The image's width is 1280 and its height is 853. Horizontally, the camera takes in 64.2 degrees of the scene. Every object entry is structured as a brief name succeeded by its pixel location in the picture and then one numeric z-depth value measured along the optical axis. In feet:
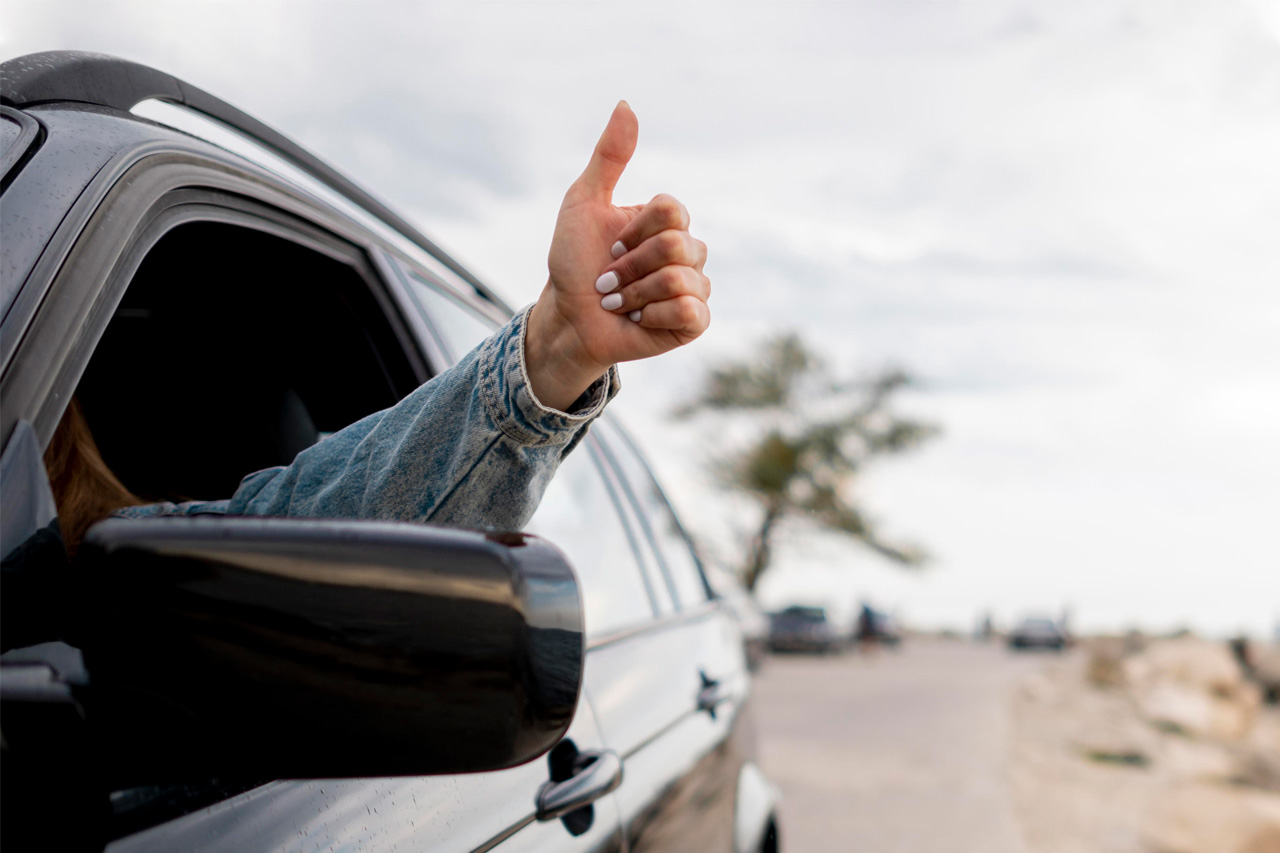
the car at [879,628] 104.68
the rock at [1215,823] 18.75
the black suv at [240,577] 2.44
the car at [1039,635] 135.74
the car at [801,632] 102.68
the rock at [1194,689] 48.42
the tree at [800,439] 122.42
